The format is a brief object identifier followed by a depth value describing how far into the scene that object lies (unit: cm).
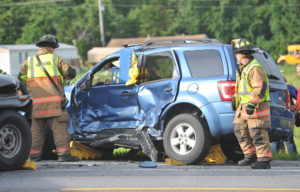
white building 8431
